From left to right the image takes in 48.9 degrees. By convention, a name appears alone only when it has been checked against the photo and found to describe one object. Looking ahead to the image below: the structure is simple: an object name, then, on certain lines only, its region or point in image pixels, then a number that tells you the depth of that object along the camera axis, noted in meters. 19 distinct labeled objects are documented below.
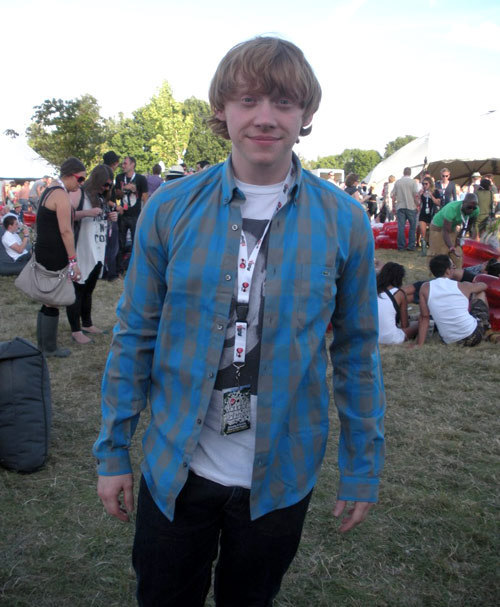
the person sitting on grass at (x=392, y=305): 6.74
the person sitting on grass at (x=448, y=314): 6.57
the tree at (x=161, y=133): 47.31
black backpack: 3.49
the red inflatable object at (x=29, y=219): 13.19
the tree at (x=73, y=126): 21.61
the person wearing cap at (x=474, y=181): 17.13
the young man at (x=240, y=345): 1.42
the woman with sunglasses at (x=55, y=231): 5.26
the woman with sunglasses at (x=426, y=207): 14.10
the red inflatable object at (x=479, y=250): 9.29
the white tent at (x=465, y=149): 25.48
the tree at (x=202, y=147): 60.38
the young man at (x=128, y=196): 9.54
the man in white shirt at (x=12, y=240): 10.27
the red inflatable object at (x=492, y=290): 7.21
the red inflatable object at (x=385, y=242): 14.99
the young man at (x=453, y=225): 9.41
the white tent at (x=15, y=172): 24.58
